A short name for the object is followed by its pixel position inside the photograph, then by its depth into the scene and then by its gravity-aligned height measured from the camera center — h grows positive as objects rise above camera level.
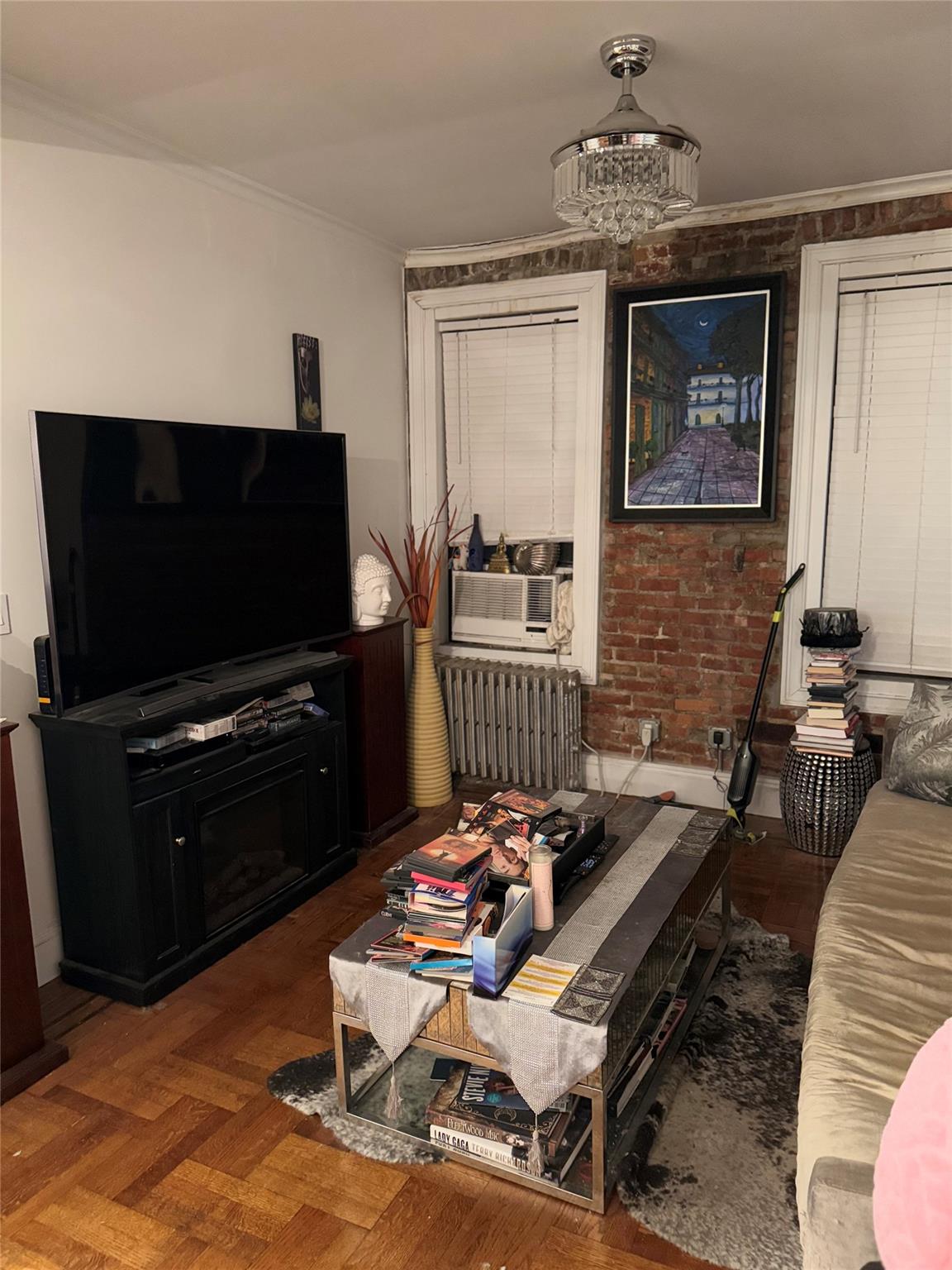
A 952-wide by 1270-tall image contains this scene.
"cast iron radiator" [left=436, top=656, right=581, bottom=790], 4.24 -1.10
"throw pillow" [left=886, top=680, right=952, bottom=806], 2.87 -0.85
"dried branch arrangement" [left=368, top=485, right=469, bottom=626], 4.24 -0.34
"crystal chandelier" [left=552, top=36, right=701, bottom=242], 2.19 +0.81
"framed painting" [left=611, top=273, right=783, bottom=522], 3.75 +0.39
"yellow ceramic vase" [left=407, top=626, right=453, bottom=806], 4.20 -1.12
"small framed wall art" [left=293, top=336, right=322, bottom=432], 3.66 +0.46
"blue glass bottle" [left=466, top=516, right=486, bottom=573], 4.51 -0.29
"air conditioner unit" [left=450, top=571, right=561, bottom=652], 4.36 -0.57
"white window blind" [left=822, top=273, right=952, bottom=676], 3.51 +0.07
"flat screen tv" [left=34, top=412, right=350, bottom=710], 2.49 -0.16
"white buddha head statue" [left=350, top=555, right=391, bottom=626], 3.76 -0.40
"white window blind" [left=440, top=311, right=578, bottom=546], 4.23 +0.34
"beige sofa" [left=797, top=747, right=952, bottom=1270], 1.33 -1.05
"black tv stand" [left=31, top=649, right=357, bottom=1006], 2.55 -1.03
